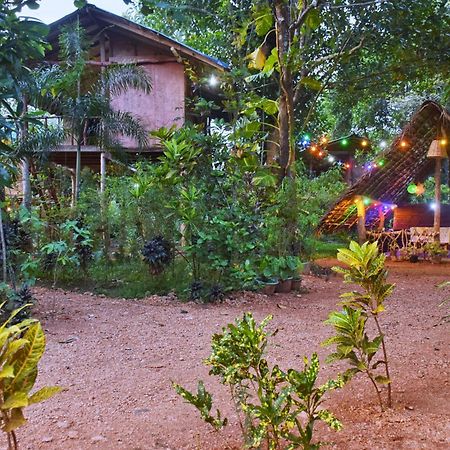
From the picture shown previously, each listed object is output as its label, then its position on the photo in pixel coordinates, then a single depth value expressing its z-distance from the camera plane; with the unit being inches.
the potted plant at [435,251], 390.3
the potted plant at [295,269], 248.4
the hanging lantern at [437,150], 384.0
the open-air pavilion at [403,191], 386.6
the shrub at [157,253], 232.1
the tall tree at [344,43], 248.4
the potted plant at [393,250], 416.8
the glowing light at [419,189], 518.3
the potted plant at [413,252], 402.3
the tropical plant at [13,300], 164.6
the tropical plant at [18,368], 53.3
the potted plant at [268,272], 238.8
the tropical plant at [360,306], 90.7
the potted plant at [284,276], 245.1
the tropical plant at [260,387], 71.2
